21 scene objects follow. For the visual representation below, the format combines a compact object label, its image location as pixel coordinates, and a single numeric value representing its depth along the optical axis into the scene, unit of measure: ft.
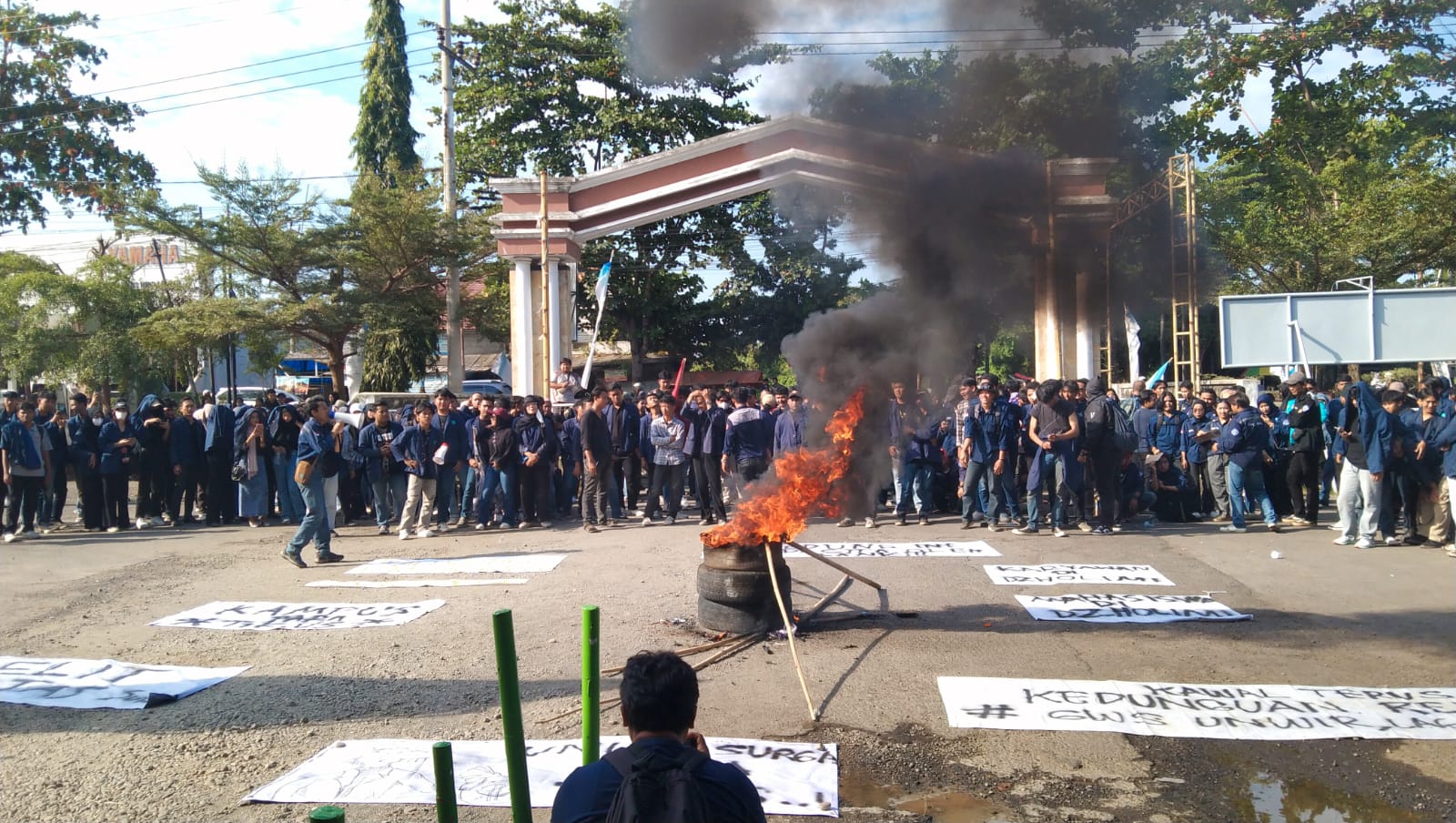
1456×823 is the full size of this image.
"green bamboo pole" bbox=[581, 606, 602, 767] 9.93
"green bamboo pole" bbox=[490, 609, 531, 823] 8.52
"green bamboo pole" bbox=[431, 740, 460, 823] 7.75
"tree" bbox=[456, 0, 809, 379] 83.25
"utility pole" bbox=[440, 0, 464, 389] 75.87
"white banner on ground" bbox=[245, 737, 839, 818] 14.02
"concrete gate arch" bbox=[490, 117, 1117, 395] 61.16
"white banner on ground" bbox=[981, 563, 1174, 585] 28.22
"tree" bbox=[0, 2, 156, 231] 67.62
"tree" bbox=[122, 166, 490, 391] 69.87
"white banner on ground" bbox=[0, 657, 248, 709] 18.81
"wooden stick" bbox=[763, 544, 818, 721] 17.47
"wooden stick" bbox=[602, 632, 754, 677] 20.89
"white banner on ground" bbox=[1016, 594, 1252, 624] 23.90
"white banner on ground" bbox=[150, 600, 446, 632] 24.54
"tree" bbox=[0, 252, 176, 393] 81.71
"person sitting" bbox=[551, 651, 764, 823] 7.06
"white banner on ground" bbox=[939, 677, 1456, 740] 16.35
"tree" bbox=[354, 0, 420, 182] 113.09
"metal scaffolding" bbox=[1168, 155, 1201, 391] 54.13
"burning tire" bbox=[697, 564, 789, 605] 21.88
